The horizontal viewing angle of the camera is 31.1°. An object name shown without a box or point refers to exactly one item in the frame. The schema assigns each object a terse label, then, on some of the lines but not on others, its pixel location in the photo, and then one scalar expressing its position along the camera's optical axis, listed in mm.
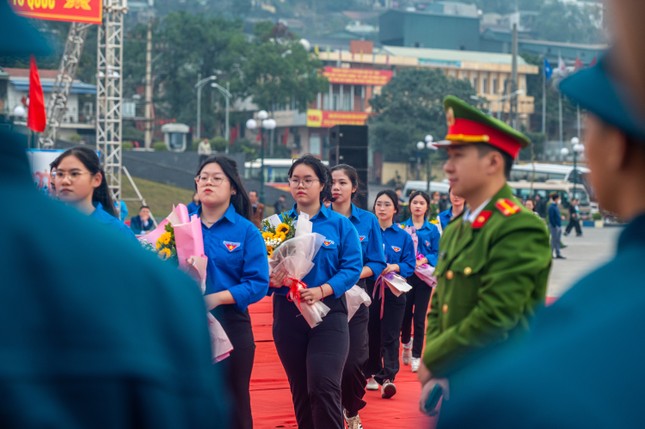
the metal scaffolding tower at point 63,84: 38847
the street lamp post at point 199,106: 78812
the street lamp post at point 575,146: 50375
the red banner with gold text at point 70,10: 32875
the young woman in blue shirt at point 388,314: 10578
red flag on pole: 21219
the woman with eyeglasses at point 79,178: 6590
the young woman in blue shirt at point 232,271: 6297
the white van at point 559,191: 59031
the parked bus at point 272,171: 63688
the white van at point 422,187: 58844
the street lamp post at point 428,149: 51584
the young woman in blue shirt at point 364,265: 8289
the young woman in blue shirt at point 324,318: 6848
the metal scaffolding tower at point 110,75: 32812
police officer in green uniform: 3961
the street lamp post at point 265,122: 40097
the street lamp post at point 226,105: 74000
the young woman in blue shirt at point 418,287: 12352
